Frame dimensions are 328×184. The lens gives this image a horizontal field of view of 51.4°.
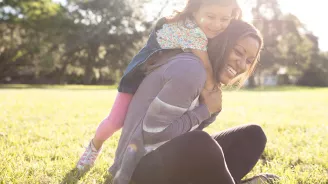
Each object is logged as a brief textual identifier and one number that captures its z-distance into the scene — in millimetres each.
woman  1812
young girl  2078
